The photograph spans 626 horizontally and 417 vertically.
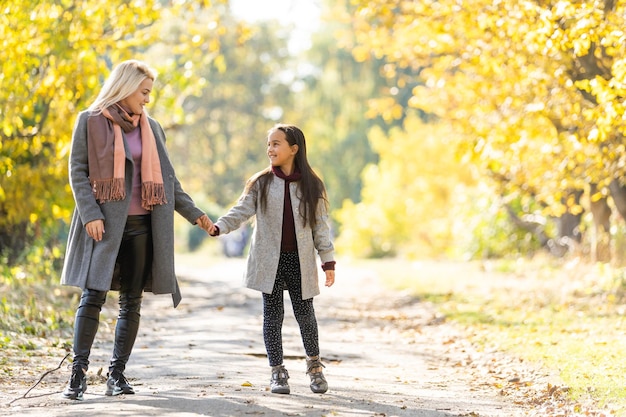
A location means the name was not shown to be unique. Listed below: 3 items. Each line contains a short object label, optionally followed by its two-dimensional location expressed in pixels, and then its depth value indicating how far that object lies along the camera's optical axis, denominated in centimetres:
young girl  1234
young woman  1138
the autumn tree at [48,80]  2038
